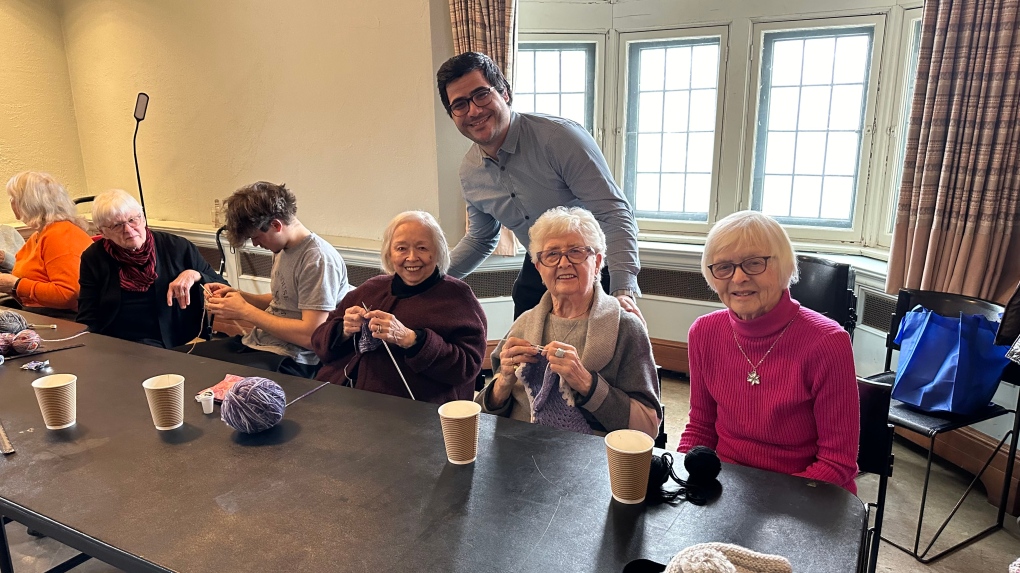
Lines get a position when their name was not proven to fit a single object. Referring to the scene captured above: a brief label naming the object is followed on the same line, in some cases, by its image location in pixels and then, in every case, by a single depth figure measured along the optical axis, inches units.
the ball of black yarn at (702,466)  46.7
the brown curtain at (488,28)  136.3
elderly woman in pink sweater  53.9
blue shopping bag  85.9
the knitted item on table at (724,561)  29.9
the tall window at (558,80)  159.2
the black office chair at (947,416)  84.3
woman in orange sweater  113.3
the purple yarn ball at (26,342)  80.7
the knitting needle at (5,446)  55.4
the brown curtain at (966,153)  97.7
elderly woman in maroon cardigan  75.5
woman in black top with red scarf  102.6
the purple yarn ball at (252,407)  56.5
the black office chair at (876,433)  60.2
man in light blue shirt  78.8
